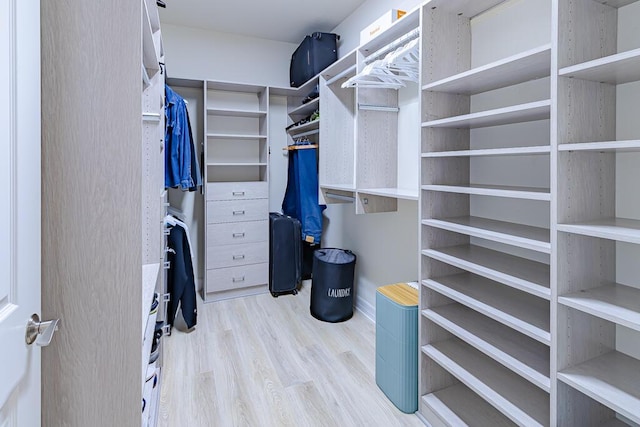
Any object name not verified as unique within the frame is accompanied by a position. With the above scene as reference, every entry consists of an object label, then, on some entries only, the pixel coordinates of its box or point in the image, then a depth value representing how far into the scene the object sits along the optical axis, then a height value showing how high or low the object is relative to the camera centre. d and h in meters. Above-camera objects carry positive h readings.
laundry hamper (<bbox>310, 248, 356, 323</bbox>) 2.81 -0.71
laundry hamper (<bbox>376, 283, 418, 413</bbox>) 1.81 -0.79
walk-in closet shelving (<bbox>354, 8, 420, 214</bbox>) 2.35 +0.47
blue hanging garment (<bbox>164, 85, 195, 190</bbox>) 2.79 +0.49
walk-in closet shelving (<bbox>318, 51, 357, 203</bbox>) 2.87 +0.61
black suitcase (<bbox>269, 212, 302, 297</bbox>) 3.38 -0.50
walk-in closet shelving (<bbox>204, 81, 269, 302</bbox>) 3.26 +0.13
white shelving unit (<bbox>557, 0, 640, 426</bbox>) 1.06 -0.02
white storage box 1.99 +1.10
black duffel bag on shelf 3.15 +1.42
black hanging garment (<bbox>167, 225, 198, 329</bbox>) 2.66 -0.60
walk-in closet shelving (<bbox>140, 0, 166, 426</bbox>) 1.69 +0.13
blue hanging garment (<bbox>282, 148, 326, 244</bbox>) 3.37 +0.09
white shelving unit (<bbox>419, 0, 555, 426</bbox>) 1.32 -0.05
